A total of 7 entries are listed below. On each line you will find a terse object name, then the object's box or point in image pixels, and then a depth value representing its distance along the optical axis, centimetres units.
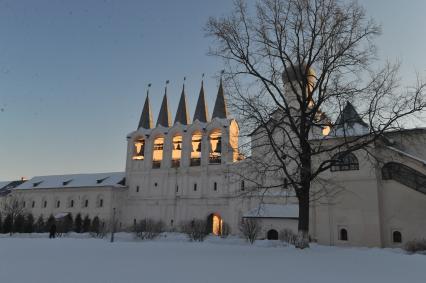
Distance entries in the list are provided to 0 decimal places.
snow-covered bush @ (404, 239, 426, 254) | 2083
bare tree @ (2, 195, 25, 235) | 4901
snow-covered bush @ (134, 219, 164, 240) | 3144
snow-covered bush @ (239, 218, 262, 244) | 2959
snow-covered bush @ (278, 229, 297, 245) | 2856
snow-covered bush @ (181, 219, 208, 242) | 2988
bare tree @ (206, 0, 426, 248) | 1598
